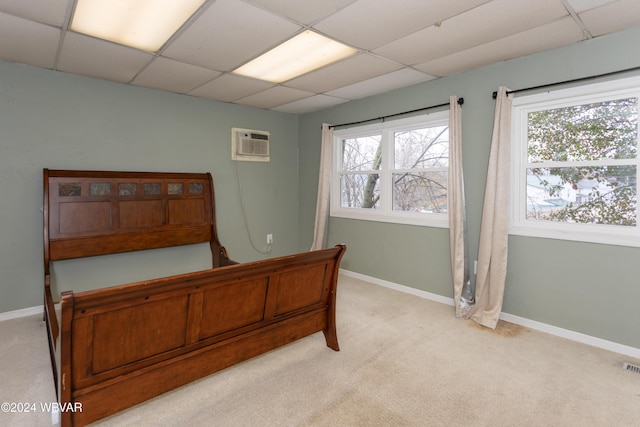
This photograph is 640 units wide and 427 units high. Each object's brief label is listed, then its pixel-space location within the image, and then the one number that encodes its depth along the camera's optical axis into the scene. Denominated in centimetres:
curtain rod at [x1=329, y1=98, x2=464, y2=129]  335
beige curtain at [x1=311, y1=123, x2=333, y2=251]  479
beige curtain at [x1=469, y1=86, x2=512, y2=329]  302
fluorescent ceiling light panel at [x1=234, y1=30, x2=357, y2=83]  271
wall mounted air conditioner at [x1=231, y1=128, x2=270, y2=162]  463
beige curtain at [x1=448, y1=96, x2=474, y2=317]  333
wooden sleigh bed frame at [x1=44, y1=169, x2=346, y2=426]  152
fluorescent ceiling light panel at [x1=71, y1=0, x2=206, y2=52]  213
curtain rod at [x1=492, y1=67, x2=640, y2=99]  248
